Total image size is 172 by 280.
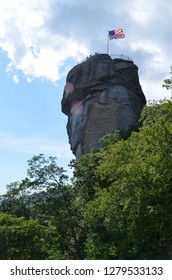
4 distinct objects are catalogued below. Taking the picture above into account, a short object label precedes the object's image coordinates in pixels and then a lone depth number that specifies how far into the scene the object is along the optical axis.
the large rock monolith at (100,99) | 48.44
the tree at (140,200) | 20.80
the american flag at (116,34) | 47.47
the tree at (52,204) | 32.62
